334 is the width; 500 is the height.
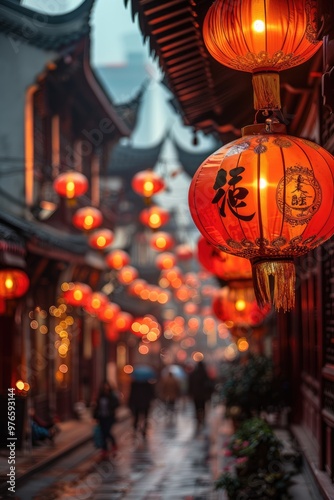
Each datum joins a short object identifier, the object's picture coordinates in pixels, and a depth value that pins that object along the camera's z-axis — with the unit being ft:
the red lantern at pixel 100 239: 75.36
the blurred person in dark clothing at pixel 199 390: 85.15
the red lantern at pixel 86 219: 69.21
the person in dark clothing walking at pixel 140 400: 78.12
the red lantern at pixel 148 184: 68.23
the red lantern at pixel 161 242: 88.33
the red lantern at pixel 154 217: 77.46
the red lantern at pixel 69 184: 61.72
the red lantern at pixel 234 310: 52.60
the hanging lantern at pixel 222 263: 40.34
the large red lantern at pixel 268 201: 17.89
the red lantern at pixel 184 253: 113.80
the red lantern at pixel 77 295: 74.33
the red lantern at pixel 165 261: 108.68
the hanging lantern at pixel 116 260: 88.99
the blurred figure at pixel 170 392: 96.37
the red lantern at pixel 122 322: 99.73
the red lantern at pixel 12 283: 49.67
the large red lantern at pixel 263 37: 18.80
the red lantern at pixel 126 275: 101.45
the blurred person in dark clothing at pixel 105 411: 62.28
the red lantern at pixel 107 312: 88.35
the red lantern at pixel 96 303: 82.94
